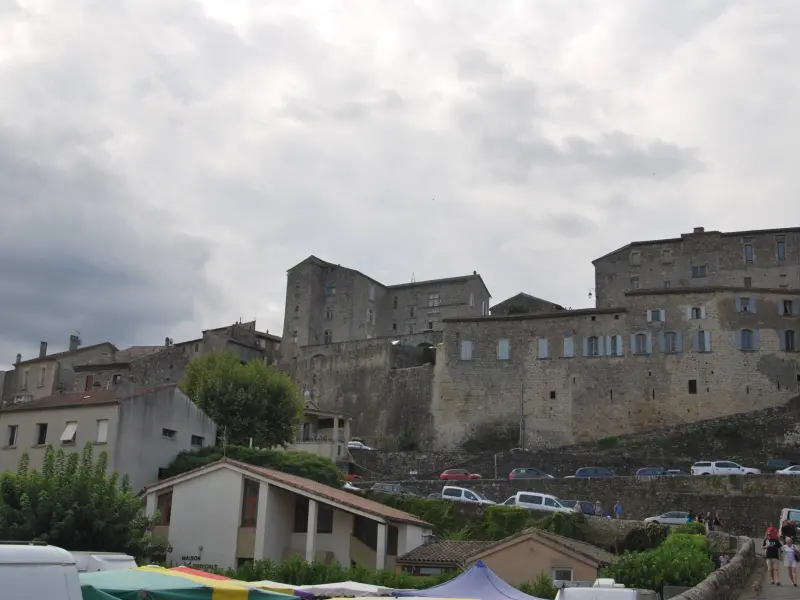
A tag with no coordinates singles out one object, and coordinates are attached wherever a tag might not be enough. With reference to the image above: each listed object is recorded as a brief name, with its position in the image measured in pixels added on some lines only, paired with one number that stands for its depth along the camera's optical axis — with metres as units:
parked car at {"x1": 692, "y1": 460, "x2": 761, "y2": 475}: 45.91
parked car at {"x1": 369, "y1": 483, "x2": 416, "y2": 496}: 43.41
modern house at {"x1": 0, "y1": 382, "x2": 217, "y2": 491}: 38.25
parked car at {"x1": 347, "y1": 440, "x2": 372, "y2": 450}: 61.14
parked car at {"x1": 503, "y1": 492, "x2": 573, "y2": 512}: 39.97
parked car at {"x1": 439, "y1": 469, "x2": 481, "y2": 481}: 50.72
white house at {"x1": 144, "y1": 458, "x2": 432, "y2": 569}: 31.55
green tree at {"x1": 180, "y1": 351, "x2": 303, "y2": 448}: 49.00
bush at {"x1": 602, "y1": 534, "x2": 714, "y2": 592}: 20.12
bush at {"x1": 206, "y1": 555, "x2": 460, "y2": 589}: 25.34
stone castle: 61.12
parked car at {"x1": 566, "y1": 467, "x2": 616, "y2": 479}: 49.05
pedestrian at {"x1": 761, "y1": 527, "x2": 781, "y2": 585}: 21.34
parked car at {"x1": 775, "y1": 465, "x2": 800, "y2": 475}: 44.16
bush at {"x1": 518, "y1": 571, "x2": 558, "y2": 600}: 25.45
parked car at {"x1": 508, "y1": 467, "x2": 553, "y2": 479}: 49.06
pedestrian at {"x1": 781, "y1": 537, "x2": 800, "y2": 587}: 21.28
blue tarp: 20.19
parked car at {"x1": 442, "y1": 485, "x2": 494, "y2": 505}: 42.59
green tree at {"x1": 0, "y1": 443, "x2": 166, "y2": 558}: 25.61
